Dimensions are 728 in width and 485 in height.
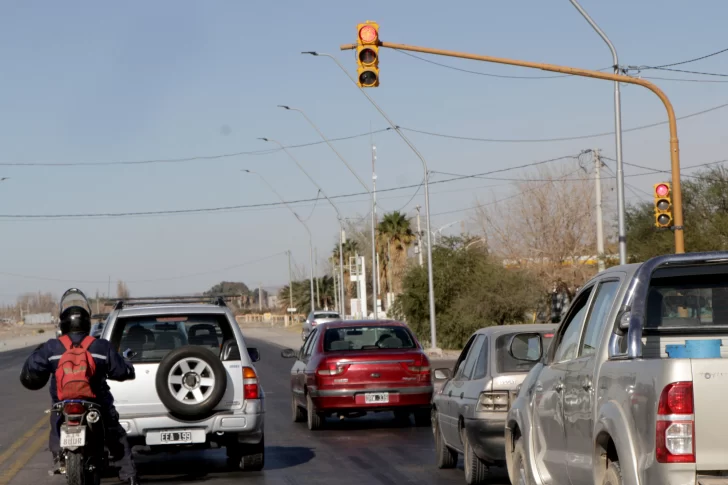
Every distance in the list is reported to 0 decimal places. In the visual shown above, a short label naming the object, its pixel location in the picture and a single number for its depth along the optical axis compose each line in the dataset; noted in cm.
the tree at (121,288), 15942
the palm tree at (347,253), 10506
